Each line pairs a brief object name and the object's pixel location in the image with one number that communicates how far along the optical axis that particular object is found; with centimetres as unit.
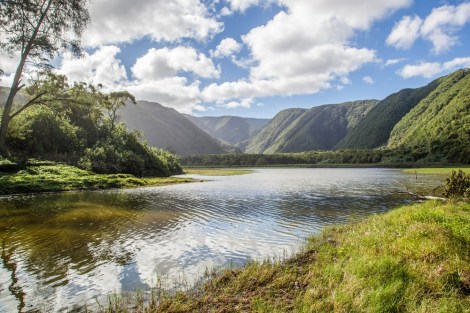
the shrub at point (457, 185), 3017
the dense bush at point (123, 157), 6462
